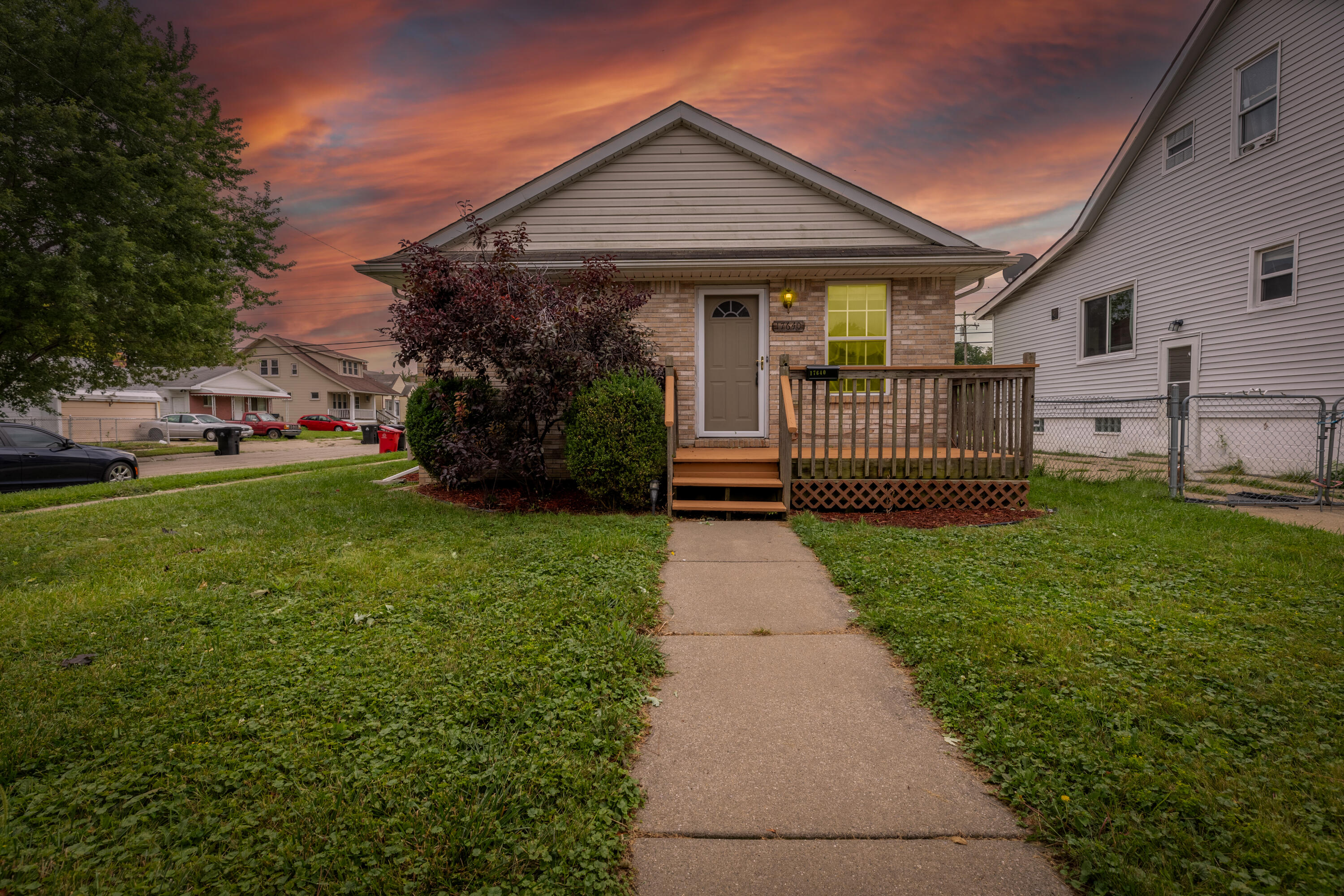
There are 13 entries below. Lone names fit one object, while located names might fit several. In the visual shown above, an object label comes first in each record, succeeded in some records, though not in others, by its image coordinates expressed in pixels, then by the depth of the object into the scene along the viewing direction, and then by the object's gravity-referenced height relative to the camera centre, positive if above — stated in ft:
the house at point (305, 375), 161.27 +13.89
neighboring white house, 31.86 +12.73
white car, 101.40 -0.31
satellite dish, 62.69 +17.19
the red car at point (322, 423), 136.98 +0.44
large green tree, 44.73 +18.89
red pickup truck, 112.06 -0.18
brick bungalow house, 29.63 +8.17
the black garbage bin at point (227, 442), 68.69 -1.90
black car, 33.81 -2.08
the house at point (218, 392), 134.00 +7.97
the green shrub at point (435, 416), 25.39 +0.38
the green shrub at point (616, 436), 22.70 -0.53
